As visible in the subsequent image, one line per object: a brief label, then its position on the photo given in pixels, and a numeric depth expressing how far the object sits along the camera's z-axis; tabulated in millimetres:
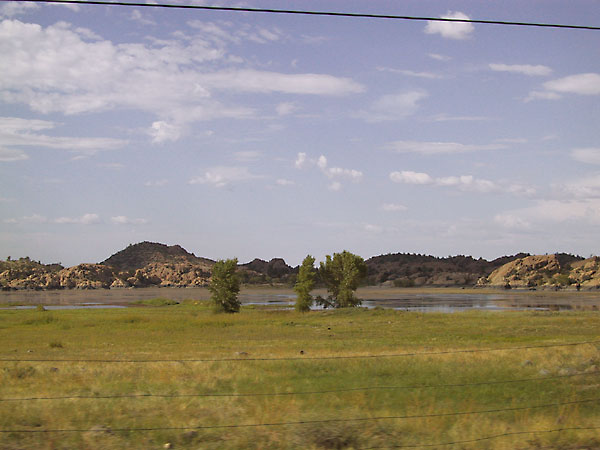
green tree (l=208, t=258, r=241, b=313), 78938
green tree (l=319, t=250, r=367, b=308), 86875
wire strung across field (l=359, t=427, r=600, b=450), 9672
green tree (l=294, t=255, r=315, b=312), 81812
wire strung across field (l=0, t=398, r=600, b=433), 10375
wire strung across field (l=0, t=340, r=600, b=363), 21344
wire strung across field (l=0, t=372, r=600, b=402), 12635
